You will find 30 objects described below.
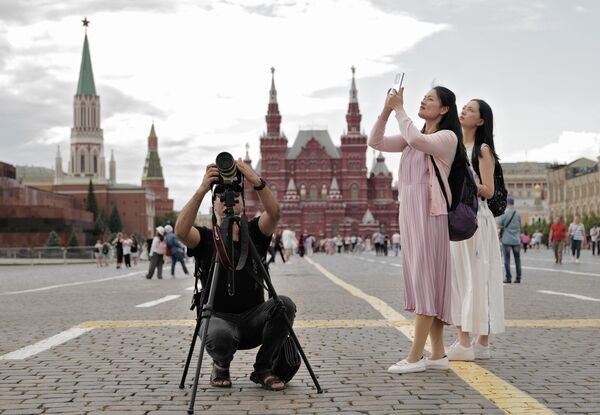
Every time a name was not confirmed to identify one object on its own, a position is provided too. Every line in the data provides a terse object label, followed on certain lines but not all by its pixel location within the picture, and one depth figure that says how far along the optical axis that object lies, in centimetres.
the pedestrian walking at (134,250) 3800
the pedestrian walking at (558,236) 2502
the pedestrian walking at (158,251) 2234
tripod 477
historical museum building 11750
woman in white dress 603
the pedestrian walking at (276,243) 2821
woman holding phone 545
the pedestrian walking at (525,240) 5154
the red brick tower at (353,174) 11981
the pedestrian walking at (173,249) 2338
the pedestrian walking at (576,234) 2705
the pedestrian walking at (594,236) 3762
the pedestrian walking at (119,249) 3391
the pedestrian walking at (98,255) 3674
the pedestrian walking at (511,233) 1562
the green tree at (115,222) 13188
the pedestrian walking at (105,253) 3723
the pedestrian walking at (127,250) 3466
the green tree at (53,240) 5444
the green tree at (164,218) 17530
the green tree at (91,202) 13712
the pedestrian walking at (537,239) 5631
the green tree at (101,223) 10684
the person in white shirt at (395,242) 4523
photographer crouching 500
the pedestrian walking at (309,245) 6341
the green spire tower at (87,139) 16125
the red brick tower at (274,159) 11888
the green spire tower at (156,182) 18738
